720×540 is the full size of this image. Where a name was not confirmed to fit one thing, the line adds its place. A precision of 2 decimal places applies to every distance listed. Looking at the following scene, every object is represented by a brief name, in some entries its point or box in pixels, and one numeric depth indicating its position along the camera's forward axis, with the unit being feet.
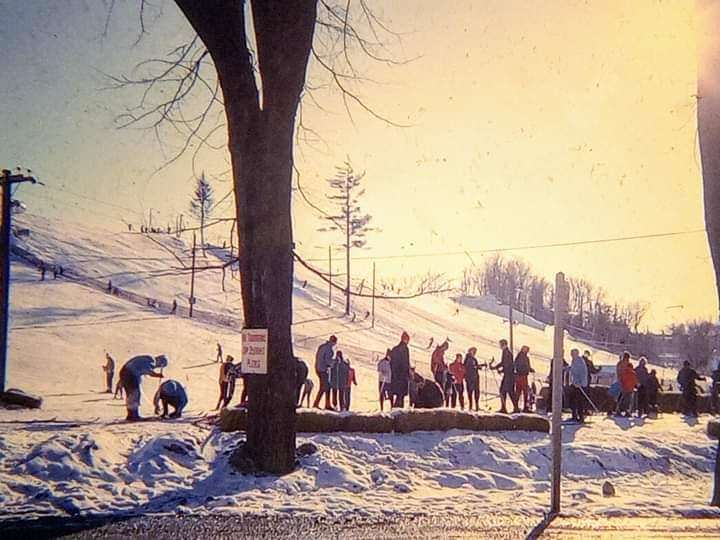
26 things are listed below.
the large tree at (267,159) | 28.14
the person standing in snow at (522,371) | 57.77
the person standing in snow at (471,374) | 60.23
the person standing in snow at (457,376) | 63.50
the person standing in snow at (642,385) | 64.95
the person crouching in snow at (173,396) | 45.73
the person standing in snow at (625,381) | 61.77
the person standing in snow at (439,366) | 62.13
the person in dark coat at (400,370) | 52.54
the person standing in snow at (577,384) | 54.00
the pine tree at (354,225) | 178.97
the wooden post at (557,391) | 23.54
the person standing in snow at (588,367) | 60.78
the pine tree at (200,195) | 98.54
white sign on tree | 28.60
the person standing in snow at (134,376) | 43.11
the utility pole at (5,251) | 79.61
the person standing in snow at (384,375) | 62.69
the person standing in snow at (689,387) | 66.69
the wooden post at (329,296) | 278.36
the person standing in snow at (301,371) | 47.93
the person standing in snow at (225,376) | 61.98
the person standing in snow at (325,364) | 54.49
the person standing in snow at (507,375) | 57.31
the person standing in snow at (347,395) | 58.43
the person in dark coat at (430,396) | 49.26
